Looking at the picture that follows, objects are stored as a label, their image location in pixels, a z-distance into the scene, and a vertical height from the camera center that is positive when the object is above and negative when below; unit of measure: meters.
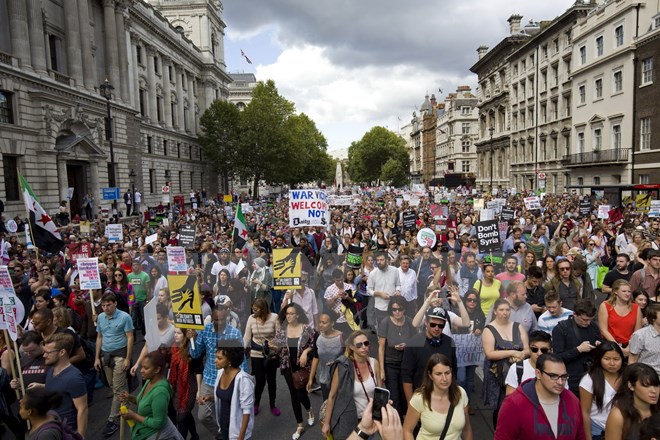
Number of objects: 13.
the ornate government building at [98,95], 23.75 +7.44
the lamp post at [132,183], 34.49 +0.95
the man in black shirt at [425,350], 4.50 -1.72
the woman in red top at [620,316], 4.94 -1.58
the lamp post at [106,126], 22.18 +5.16
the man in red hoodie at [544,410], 3.15 -1.68
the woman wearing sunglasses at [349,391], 4.21 -1.96
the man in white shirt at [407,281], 7.71 -1.70
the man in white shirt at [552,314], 5.07 -1.58
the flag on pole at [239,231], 12.57 -1.16
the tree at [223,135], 52.16 +6.77
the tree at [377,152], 108.12 +8.37
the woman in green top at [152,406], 4.07 -1.98
